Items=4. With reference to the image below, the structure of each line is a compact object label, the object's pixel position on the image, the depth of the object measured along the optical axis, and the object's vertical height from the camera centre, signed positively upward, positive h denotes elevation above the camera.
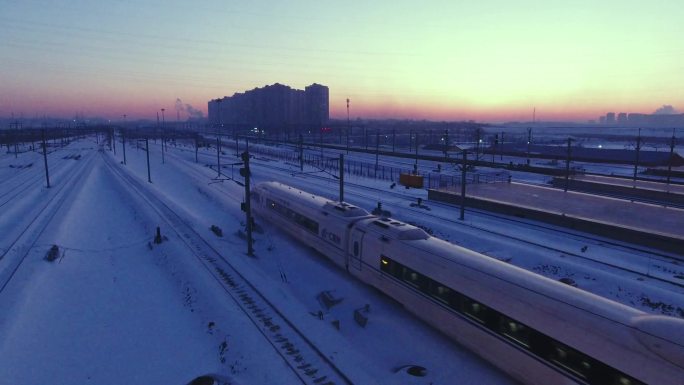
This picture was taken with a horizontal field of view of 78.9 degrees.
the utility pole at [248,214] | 23.97 -4.51
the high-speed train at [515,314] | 9.12 -4.78
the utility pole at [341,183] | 31.07 -3.49
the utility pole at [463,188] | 31.11 -3.87
